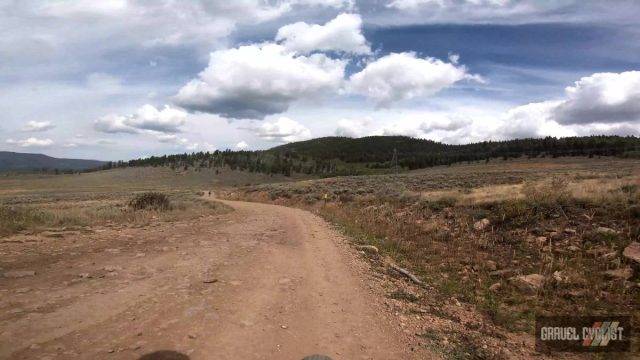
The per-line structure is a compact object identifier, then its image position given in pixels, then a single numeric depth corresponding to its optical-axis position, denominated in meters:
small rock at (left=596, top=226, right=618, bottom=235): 10.45
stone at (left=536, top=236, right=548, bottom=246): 11.09
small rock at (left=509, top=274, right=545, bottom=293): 8.38
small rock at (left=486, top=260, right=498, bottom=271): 10.02
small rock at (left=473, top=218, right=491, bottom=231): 13.64
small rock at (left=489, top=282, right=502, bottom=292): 8.72
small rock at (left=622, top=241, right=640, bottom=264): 8.85
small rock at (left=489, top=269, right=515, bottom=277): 9.45
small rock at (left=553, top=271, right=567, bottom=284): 8.59
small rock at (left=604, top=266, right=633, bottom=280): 8.36
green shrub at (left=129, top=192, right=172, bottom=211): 19.82
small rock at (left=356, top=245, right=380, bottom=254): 12.32
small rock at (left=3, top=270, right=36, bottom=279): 7.49
